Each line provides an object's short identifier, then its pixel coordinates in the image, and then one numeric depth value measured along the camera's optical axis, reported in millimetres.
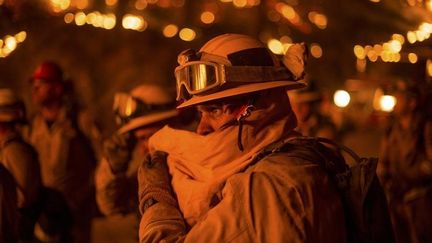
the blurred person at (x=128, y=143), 5113
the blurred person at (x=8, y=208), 4486
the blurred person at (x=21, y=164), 5789
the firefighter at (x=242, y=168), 2660
